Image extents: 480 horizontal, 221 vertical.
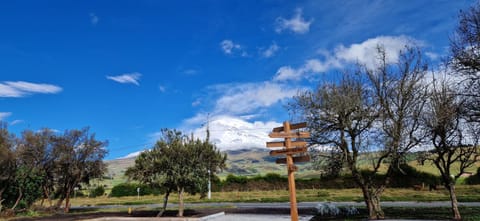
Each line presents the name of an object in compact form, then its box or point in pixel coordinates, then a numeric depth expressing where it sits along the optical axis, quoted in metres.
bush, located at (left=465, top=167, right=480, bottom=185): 38.81
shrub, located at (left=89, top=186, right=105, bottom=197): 56.78
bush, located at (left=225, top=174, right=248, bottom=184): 48.72
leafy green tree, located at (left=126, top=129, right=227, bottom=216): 19.89
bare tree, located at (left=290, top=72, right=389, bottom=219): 16.23
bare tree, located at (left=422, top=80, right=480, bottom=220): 15.11
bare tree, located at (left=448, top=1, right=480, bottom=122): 13.30
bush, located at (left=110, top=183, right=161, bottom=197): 54.03
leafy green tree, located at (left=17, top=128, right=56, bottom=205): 28.55
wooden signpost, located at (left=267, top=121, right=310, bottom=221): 9.47
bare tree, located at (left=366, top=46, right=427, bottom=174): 15.74
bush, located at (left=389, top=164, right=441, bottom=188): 39.12
